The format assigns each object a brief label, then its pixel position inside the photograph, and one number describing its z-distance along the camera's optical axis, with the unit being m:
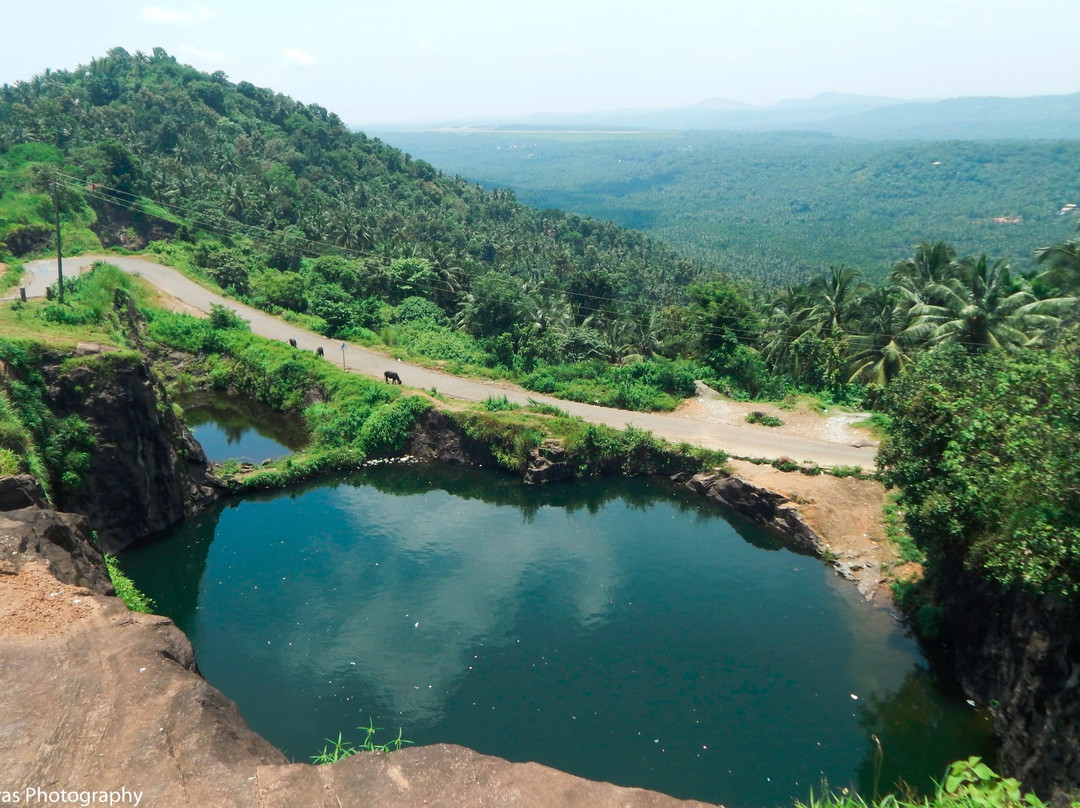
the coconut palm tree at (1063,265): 33.62
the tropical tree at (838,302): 42.09
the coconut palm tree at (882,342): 36.75
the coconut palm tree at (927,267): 40.41
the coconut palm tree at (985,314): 33.03
